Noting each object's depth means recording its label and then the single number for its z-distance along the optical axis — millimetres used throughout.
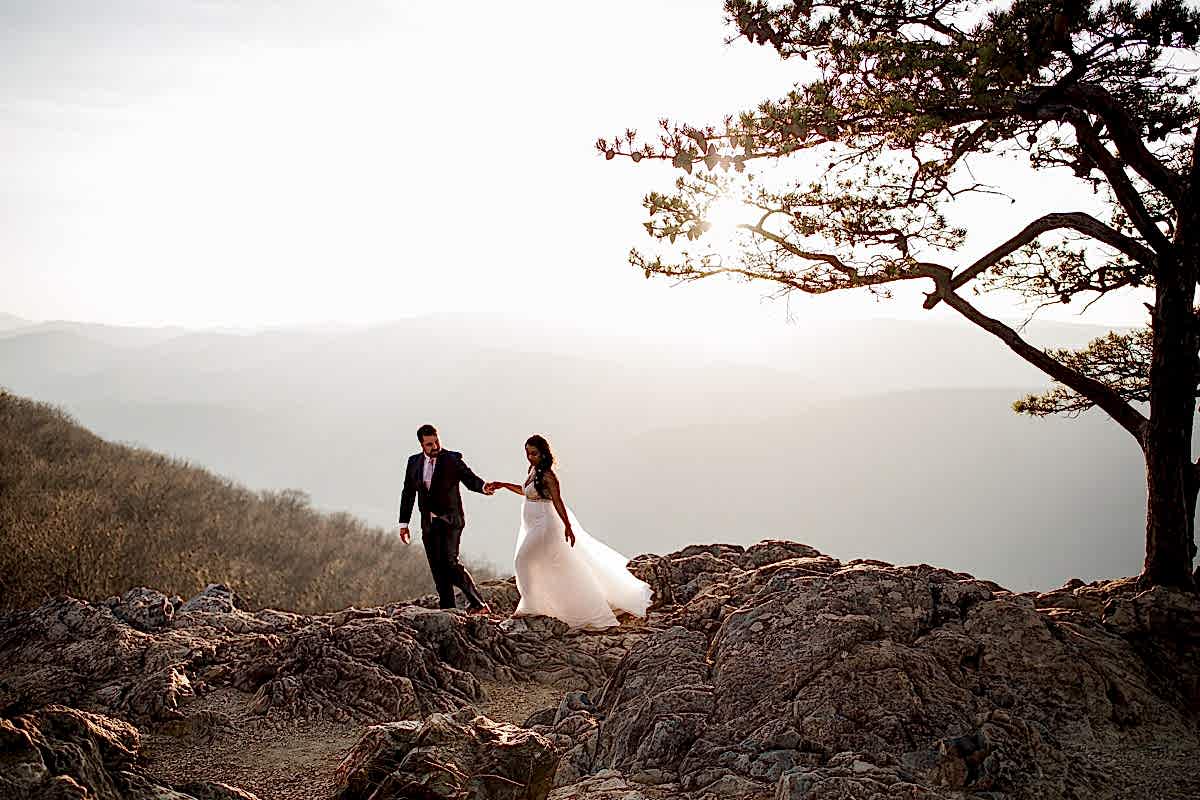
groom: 9555
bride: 9234
